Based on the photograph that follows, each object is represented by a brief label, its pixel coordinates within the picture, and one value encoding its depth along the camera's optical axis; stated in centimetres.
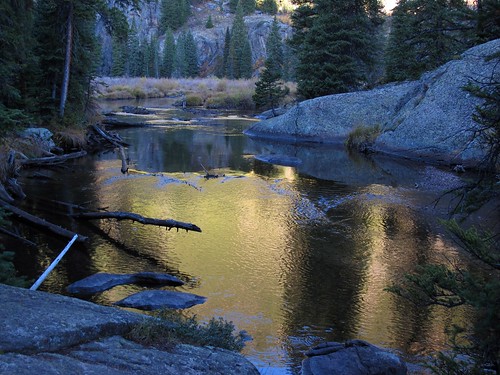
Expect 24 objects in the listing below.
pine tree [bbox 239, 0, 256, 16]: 13238
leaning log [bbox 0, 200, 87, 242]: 1016
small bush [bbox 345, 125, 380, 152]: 2409
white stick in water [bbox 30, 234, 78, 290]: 676
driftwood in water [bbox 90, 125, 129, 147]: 2348
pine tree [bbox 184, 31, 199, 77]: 10275
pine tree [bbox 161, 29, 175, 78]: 9775
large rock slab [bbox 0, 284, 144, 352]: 375
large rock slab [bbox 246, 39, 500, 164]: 2064
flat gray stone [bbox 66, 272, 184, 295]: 793
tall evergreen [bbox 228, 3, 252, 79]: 8881
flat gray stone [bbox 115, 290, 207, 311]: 742
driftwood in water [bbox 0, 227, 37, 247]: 957
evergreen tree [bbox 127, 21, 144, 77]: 9406
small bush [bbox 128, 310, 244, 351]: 444
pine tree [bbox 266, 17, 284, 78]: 7570
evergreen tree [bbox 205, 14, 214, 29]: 12938
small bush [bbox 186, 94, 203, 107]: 5138
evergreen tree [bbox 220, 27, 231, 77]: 9400
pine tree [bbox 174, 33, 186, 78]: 9894
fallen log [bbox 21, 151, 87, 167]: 1719
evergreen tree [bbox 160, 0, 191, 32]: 13138
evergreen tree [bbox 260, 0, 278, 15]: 13450
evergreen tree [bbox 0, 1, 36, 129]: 1099
